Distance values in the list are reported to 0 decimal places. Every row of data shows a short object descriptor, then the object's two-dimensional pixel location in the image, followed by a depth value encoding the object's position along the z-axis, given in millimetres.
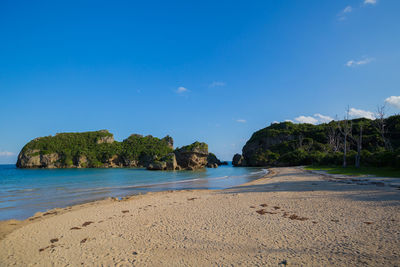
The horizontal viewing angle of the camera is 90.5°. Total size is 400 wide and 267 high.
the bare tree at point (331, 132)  69844
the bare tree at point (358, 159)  37062
